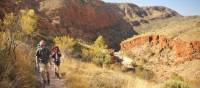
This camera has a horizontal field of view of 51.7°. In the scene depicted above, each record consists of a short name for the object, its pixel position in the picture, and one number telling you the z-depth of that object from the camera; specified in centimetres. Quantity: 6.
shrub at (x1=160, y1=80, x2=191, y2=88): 738
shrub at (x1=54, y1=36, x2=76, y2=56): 2588
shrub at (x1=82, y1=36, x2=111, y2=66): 2492
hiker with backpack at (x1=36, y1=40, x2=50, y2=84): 660
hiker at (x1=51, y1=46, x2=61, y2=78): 817
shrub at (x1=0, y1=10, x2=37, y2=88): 541
